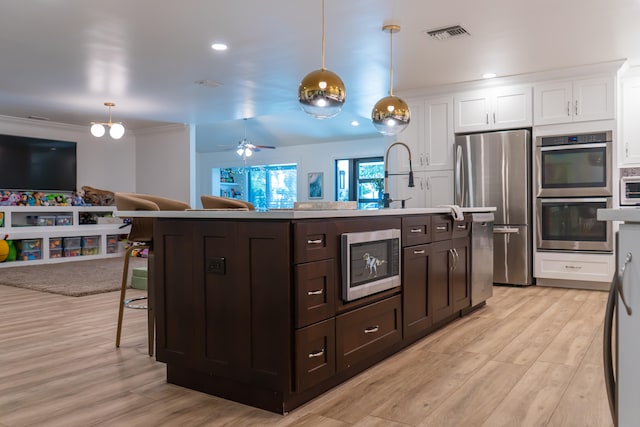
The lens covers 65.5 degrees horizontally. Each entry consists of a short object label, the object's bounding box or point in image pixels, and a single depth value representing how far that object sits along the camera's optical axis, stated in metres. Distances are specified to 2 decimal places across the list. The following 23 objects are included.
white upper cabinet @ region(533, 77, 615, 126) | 4.91
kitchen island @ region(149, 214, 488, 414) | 2.01
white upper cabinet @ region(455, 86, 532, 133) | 5.33
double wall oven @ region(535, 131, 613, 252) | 4.88
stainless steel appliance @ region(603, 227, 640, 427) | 0.98
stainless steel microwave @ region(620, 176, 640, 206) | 4.93
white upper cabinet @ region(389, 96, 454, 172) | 5.80
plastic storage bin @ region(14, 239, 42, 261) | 7.43
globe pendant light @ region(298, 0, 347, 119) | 2.92
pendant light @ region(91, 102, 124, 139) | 6.56
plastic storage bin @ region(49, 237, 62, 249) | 7.75
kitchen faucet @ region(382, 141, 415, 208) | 3.68
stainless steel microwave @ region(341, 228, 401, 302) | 2.28
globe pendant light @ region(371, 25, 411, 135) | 3.58
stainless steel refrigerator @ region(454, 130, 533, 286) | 5.25
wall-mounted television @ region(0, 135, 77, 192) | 7.72
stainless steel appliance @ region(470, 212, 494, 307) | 3.81
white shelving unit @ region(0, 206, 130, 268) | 7.40
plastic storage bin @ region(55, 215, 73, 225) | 8.25
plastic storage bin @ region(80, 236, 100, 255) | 8.26
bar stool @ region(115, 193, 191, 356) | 2.84
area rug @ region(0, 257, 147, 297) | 5.15
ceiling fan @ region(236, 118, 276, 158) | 8.88
